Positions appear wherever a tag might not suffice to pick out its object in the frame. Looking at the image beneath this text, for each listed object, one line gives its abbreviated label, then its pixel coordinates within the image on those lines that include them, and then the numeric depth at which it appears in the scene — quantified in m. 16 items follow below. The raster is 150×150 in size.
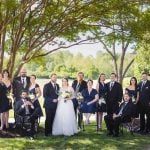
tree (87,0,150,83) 11.43
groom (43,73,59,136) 10.40
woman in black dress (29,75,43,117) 10.41
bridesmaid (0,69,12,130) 10.57
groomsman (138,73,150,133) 10.83
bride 10.43
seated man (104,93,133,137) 10.36
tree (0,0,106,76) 11.61
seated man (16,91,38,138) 10.16
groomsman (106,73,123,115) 10.77
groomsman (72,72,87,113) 11.32
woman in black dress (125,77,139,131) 10.94
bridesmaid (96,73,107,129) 11.17
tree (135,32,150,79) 27.76
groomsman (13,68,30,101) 10.54
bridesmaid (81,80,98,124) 11.77
